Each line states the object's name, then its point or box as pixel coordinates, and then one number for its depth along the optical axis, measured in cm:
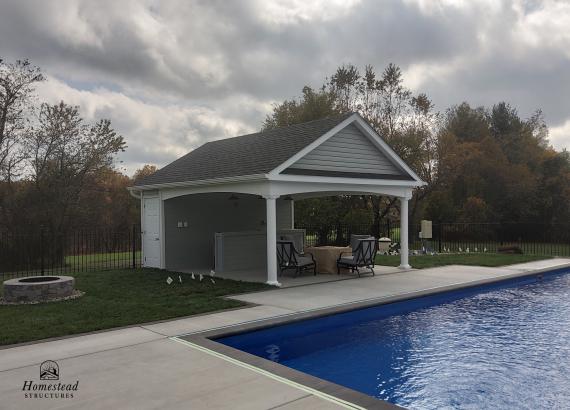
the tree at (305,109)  2731
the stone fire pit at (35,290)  959
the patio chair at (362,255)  1324
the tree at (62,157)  2273
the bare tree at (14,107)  2130
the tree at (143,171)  4244
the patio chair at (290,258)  1316
